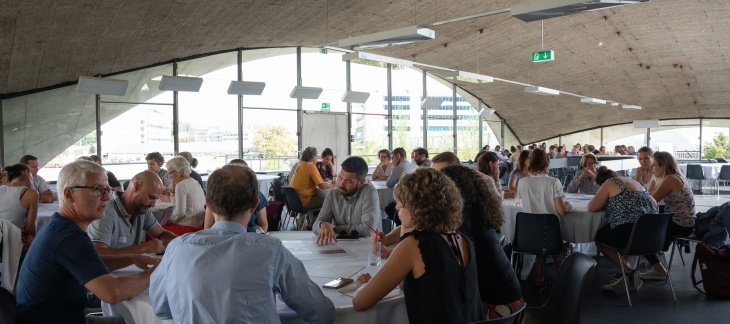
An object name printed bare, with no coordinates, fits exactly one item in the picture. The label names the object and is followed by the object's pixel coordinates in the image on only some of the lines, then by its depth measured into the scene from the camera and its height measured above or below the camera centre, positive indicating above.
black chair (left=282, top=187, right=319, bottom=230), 7.62 -0.67
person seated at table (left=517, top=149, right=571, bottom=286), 5.30 -0.44
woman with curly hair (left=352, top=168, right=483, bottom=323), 2.27 -0.49
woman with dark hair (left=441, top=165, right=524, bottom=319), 2.85 -0.55
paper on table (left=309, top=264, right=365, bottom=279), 2.79 -0.60
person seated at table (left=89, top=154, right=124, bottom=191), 6.84 -0.34
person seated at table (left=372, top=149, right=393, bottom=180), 10.55 -0.32
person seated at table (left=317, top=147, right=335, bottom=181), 9.72 -0.24
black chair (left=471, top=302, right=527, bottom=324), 2.30 -0.70
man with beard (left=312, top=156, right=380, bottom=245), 4.34 -0.38
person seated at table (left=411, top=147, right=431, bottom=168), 9.62 -0.12
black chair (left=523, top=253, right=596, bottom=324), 2.68 -0.71
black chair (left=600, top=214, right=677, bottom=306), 4.79 -0.75
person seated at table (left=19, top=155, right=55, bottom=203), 6.68 -0.24
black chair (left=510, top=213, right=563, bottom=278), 4.93 -0.75
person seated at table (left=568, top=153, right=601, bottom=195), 7.09 -0.39
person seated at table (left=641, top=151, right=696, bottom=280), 5.69 -0.58
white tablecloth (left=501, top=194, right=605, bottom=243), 5.32 -0.71
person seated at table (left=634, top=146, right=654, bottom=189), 7.14 -0.27
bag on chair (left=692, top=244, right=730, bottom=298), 5.09 -1.10
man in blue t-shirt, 2.18 -0.48
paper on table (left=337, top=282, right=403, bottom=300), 2.44 -0.61
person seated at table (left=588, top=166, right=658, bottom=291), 5.06 -0.54
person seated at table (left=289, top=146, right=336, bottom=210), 7.64 -0.42
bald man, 3.14 -0.36
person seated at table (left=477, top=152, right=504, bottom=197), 5.71 -0.15
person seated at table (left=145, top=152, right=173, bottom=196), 6.96 -0.12
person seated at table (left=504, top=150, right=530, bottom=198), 6.42 -0.29
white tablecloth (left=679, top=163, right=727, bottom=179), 14.62 -0.62
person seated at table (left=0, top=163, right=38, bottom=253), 4.68 -0.43
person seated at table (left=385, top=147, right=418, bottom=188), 8.45 -0.23
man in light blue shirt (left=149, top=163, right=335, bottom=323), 1.85 -0.40
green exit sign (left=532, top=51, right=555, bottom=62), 11.16 +1.81
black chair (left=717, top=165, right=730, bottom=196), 13.69 -0.65
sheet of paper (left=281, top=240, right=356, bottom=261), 3.22 -0.58
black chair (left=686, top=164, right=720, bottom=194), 14.08 -0.65
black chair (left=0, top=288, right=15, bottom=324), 2.06 -0.56
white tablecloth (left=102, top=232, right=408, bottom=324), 2.28 -0.65
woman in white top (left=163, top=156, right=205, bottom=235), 4.86 -0.44
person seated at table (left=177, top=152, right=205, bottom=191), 6.59 -0.15
